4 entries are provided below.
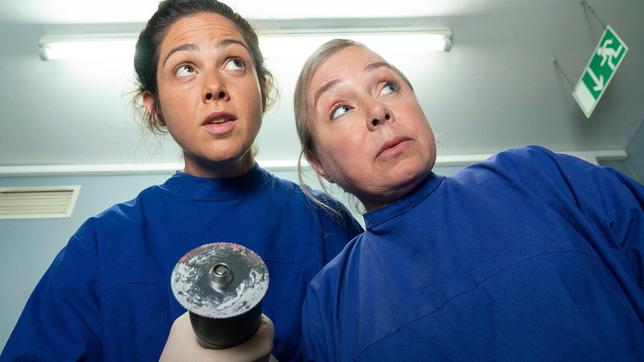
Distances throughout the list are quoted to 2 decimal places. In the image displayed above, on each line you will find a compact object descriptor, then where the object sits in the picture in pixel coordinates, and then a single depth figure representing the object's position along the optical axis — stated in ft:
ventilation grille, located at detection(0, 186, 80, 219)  9.66
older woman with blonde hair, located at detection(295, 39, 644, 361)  2.46
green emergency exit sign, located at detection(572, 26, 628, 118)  7.23
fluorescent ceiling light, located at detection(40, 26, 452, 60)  7.38
